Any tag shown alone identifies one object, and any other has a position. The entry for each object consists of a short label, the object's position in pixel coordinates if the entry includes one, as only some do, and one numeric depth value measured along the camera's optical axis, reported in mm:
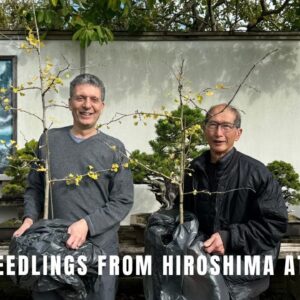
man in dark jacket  1825
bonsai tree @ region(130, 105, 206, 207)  3266
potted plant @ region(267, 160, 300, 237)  3793
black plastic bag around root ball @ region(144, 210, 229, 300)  1825
